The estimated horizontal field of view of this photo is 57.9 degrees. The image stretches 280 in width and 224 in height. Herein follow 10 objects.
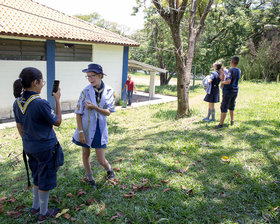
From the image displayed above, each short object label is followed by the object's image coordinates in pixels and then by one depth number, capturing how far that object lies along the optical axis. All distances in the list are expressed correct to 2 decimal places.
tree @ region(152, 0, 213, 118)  8.09
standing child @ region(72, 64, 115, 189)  3.50
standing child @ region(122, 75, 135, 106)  15.95
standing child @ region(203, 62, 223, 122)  6.94
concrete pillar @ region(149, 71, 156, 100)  18.94
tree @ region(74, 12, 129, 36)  53.91
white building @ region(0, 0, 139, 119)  10.95
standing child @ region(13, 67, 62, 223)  2.72
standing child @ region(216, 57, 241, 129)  5.98
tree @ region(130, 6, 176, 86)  24.56
